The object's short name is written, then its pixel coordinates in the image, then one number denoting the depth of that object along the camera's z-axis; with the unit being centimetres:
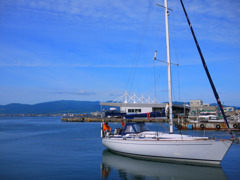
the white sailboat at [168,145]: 1500
